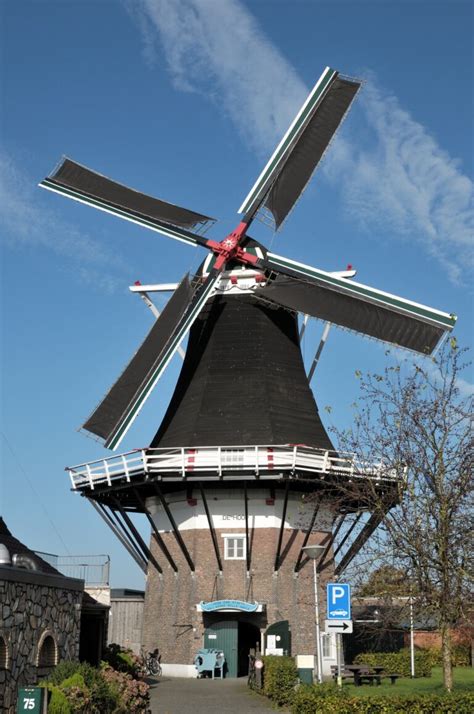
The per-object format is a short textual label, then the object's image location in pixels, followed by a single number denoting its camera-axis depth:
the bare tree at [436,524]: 16.17
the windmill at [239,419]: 25.27
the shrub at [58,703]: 11.61
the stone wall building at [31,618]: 12.07
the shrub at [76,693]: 12.38
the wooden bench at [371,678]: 22.98
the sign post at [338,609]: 13.71
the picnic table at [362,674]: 22.54
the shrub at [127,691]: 14.48
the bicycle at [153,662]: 25.72
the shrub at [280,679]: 18.39
